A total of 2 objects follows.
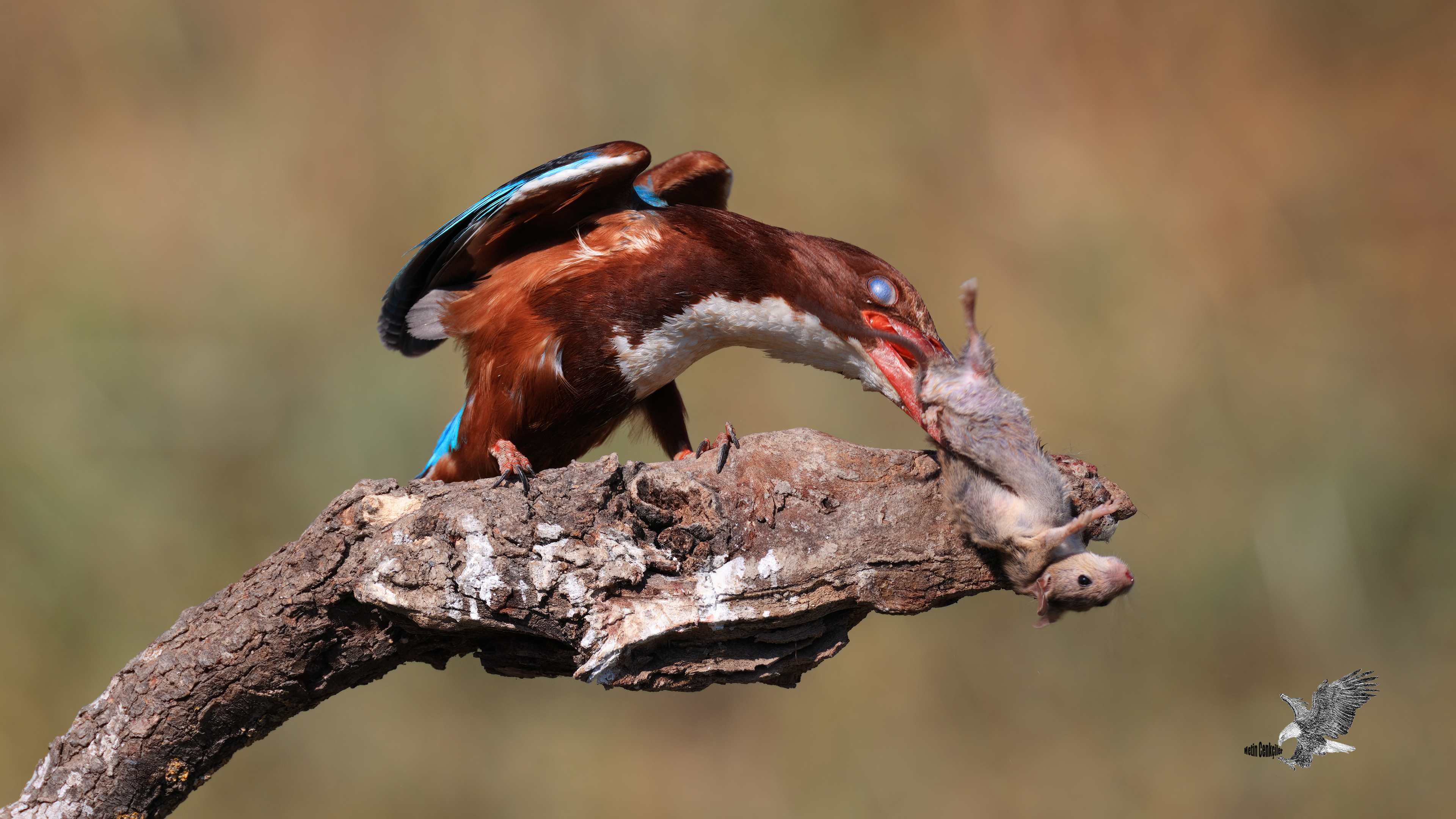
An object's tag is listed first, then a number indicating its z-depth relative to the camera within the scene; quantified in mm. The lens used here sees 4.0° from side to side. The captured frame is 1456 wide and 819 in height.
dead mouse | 6027
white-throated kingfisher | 6123
